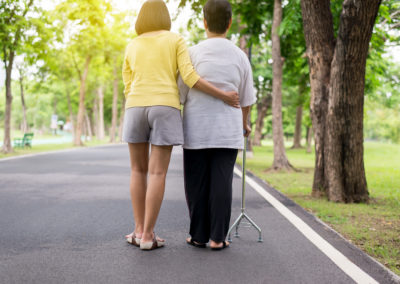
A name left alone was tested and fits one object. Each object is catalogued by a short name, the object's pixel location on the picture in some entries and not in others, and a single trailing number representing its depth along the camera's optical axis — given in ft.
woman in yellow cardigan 12.25
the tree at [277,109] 43.86
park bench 80.69
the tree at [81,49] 102.37
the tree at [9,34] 59.57
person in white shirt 12.52
